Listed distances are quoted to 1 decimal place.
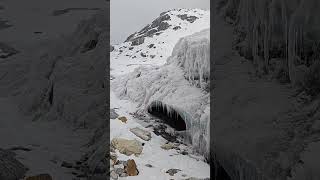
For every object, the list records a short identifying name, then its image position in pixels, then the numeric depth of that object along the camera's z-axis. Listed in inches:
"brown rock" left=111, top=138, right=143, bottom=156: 290.5
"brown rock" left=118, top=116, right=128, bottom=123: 379.6
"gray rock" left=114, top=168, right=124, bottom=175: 250.9
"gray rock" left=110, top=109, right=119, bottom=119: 390.3
